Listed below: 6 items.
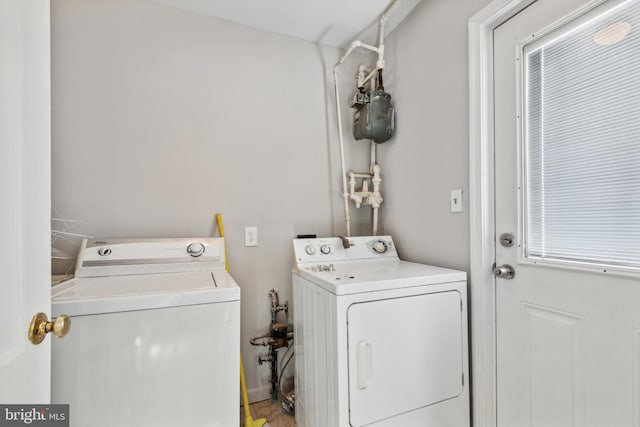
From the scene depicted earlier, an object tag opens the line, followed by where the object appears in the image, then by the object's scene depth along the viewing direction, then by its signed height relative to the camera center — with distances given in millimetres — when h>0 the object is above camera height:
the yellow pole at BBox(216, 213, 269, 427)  1604 -1077
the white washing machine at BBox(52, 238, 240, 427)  966 -469
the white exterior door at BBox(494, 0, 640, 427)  991 -351
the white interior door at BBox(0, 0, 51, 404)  567 +51
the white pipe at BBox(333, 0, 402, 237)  1978 +660
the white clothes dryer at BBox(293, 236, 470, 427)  1222 -585
